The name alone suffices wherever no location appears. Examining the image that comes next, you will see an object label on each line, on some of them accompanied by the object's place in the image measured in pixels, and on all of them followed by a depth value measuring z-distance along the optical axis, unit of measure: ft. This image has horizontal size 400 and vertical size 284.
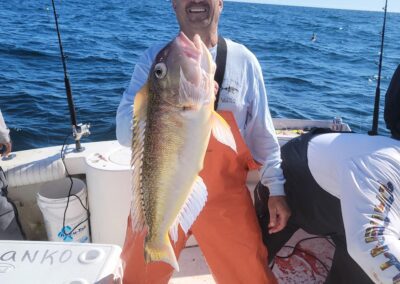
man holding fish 4.79
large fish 4.71
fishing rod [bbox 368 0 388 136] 13.20
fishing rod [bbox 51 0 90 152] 11.50
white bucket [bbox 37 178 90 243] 10.11
